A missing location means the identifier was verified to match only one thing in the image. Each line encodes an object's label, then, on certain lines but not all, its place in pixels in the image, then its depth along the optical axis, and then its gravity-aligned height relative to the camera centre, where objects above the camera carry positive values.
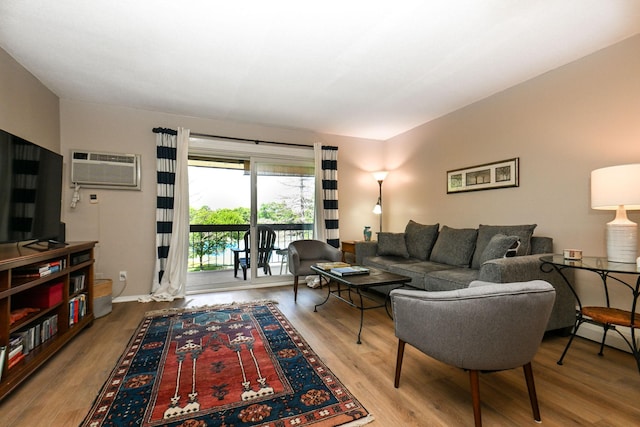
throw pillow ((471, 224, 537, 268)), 2.63 -0.13
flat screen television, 1.89 +0.20
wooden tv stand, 1.66 -0.63
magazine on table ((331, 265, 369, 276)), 2.69 -0.49
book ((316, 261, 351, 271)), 3.01 -0.49
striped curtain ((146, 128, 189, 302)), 3.66 +0.06
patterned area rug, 1.46 -1.00
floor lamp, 4.75 +0.61
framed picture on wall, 3.08 +0.51
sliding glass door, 4.27 +0.29
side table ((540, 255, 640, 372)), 1.75 -0.47
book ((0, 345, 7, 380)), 1.58 -0.75
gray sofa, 2.26 -0.38
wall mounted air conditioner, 3.36 +0.58
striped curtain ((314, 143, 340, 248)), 4.54 +0.42
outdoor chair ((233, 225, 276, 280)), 4.34 -0.40
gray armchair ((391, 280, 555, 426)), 1.30 -0.49
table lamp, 1.88 +0.14
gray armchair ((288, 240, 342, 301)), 3.56 -0.48
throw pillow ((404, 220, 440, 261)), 3.64 -0.26
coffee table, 2.42 -0.52
